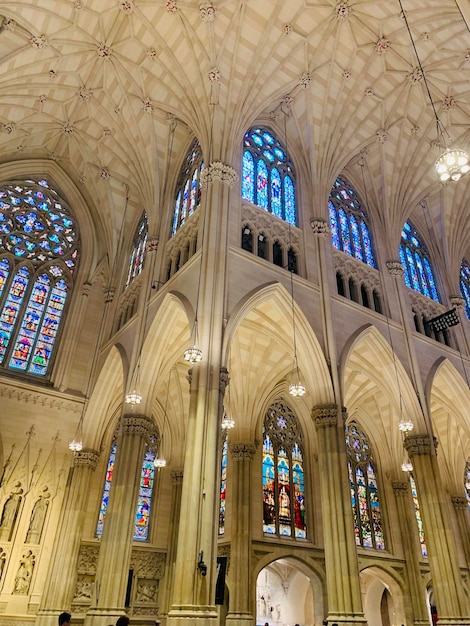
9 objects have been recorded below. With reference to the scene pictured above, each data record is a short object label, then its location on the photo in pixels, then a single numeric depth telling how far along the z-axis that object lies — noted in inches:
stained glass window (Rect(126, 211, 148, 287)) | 776.3
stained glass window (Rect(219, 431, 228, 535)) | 706.6
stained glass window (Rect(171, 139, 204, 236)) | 686.5
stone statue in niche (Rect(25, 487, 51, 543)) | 605.9
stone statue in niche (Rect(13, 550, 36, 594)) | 575.8
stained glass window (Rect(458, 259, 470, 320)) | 896.4
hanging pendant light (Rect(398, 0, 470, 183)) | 313.0
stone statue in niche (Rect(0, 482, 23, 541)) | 586.9
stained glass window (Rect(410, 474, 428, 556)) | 834.2
